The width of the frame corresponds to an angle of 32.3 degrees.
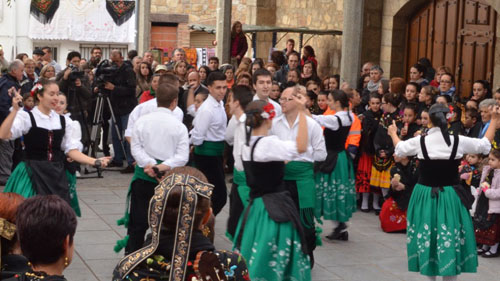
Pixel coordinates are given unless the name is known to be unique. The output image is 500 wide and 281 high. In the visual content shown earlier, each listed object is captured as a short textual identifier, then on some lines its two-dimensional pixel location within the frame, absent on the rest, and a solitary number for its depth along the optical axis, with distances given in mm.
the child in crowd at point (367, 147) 10953
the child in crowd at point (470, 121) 9944
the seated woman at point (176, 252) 3711
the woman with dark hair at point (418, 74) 12039
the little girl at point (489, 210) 8852
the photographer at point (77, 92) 12500
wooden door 13117
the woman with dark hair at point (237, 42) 16922
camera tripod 13383
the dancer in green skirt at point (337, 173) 8984
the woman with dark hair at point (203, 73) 13891
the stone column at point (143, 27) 18672
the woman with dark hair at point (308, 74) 13555
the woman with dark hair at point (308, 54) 15865
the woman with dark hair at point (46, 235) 3281
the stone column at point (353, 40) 12969
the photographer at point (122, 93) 13375
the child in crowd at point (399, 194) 9859
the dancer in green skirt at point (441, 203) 7105
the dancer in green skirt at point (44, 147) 7270
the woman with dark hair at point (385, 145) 10727
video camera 13398
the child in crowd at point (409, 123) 10336
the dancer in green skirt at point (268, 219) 6410
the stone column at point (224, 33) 15805
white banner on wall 27141
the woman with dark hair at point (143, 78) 13500
